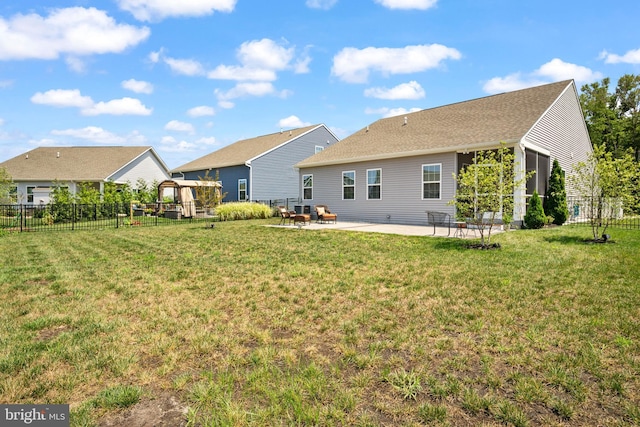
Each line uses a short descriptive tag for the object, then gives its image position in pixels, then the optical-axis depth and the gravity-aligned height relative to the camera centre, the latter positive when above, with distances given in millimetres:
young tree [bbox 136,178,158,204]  25859 +1363
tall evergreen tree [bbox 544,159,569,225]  13674 +211
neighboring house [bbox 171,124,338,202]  25734 +3390
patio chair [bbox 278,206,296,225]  15641 -399
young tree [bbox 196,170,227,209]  19891 +713
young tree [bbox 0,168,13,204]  24766 +1686
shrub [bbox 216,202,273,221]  19461 -250
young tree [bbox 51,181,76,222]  18188 +12
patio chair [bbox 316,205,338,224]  16109 -421
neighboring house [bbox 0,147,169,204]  28828 +3604
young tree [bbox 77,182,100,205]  20188 +715
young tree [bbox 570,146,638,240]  9234 +499
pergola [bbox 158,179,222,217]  22422 +1365
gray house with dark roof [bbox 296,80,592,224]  13867 +2389
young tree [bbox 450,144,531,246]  8477 +415
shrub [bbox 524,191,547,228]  12359 -347
